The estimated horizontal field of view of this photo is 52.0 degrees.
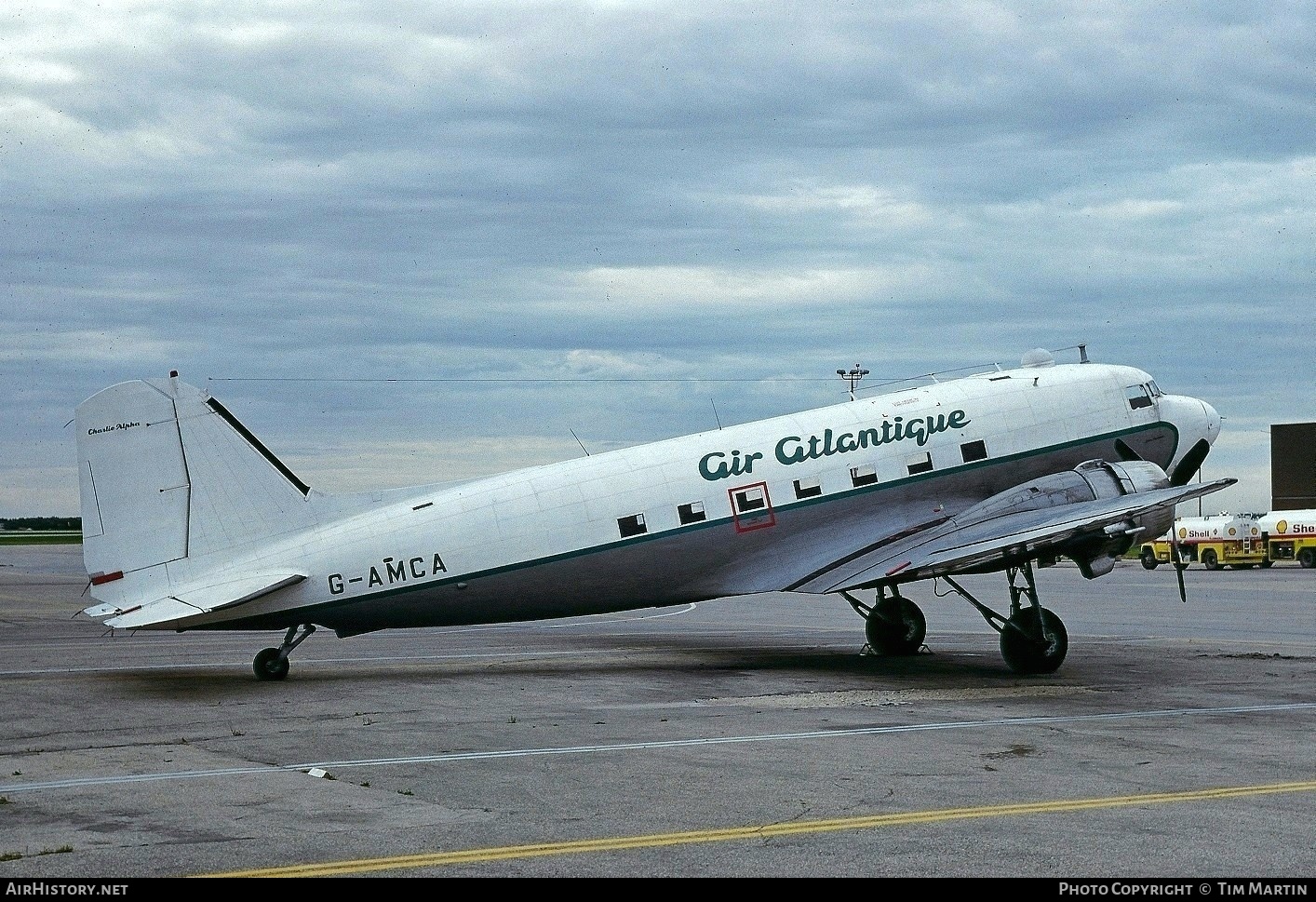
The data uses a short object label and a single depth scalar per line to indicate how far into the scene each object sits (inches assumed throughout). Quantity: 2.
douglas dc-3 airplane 823.1
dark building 4628.4
